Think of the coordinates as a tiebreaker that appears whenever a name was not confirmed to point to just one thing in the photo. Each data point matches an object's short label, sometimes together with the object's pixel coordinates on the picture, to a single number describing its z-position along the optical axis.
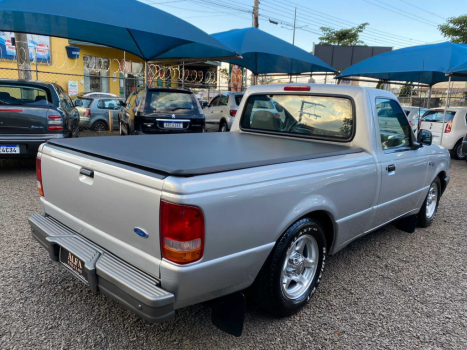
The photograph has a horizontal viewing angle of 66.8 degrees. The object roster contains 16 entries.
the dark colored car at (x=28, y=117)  6.00
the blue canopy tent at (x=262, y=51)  11.72
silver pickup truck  1.91
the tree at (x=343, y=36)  40.69
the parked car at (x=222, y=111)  11.92
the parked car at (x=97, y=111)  12.40
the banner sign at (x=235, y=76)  23.61
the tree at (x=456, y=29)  28.47
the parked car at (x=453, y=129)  10.42
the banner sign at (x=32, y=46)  16.68
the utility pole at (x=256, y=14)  21.06
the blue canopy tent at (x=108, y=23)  7.03
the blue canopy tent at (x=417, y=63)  10.41
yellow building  17.55
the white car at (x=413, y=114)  12.74
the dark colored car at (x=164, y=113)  8.09
